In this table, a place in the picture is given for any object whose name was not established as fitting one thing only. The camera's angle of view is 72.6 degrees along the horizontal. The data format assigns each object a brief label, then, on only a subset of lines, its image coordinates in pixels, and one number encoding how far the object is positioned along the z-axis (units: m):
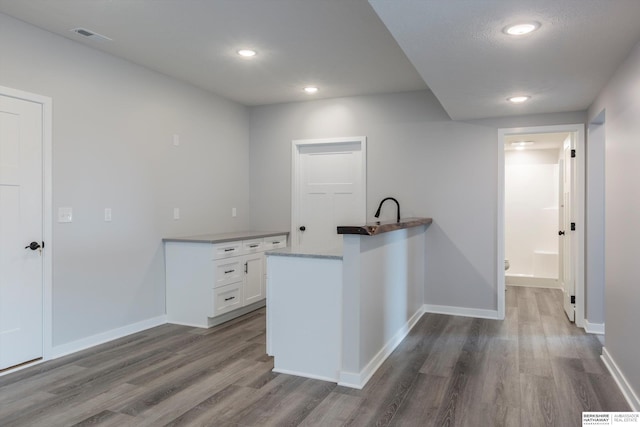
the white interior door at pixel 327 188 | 5.25
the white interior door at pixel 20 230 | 3.05
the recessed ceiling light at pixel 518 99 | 3.71
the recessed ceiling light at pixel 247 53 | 3.69
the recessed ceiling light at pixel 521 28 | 2.25
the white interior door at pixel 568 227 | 4.43
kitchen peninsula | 2.80
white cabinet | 4.22
